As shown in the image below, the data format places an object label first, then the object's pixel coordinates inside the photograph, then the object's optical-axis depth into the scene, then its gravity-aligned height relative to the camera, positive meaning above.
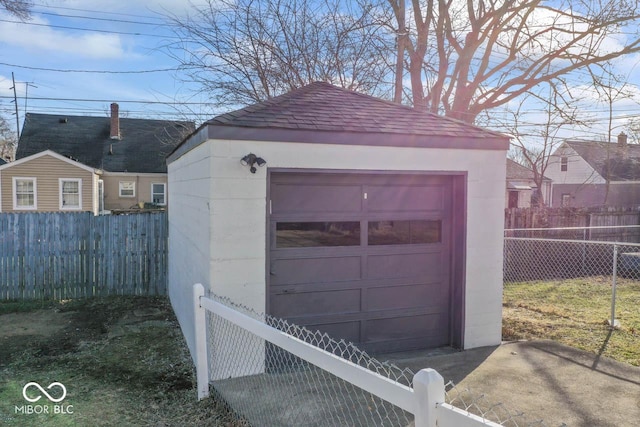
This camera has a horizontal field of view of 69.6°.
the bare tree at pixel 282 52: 11.53 +4.03
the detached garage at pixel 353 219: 4.57 -0.13
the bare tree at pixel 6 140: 33.03 +5.17
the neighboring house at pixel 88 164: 19.97 +1.95
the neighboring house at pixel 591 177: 27.36 +1.99
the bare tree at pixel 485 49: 10.31 +3.91
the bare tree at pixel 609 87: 10.60 +2.85
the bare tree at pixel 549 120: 11.26 +2.46
